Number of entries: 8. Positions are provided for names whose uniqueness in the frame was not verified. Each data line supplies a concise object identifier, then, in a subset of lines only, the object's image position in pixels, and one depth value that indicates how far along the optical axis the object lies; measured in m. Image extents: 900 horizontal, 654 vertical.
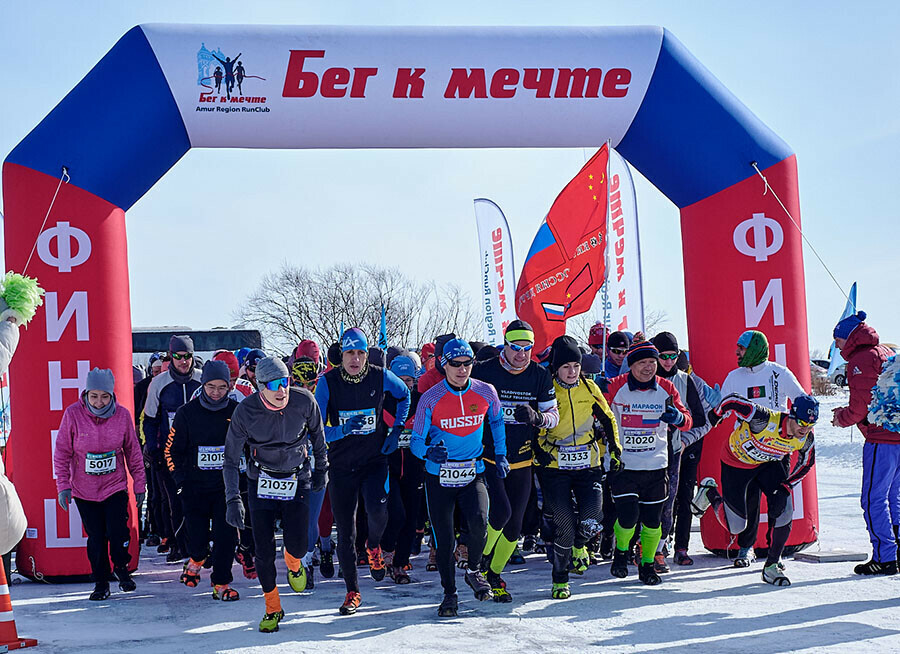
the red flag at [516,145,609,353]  8.73
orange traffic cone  5.62
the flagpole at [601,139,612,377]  8.37
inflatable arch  7.86
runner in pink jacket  7.25
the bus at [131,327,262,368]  36.47
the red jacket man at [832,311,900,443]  7.21
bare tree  45.25
